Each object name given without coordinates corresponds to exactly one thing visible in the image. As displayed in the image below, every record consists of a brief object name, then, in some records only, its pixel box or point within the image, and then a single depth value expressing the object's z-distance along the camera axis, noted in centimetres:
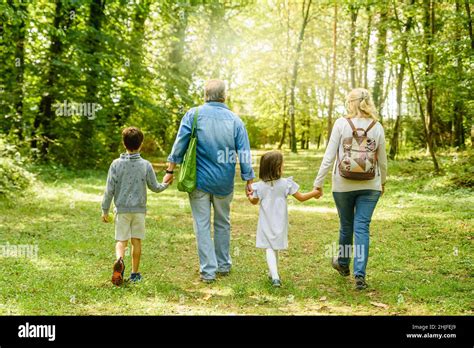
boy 663
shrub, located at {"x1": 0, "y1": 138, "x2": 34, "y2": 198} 1250
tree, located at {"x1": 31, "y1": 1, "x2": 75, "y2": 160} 1950
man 697
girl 673
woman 643
